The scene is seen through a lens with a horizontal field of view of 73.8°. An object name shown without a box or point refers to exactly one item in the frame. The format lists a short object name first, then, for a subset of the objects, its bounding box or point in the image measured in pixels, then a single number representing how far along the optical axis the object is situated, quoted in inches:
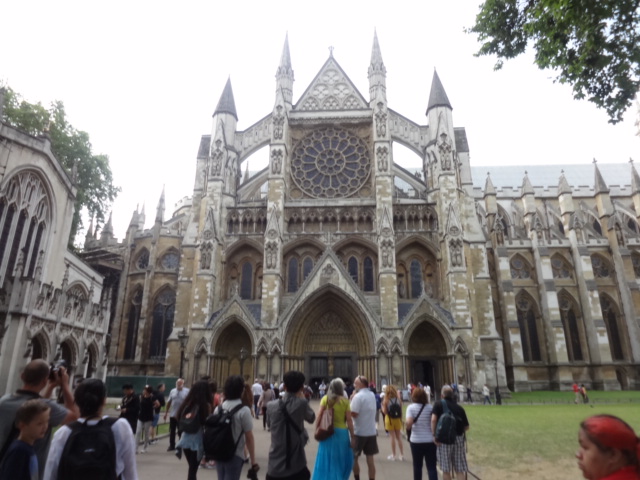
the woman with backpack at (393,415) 348.8
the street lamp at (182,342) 931.5
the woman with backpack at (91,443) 113.7
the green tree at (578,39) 321.7
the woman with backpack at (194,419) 218.4
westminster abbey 964.0
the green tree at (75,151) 1014.4
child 118.7
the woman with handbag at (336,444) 205.8
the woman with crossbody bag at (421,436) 251.0
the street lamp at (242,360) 847.1
